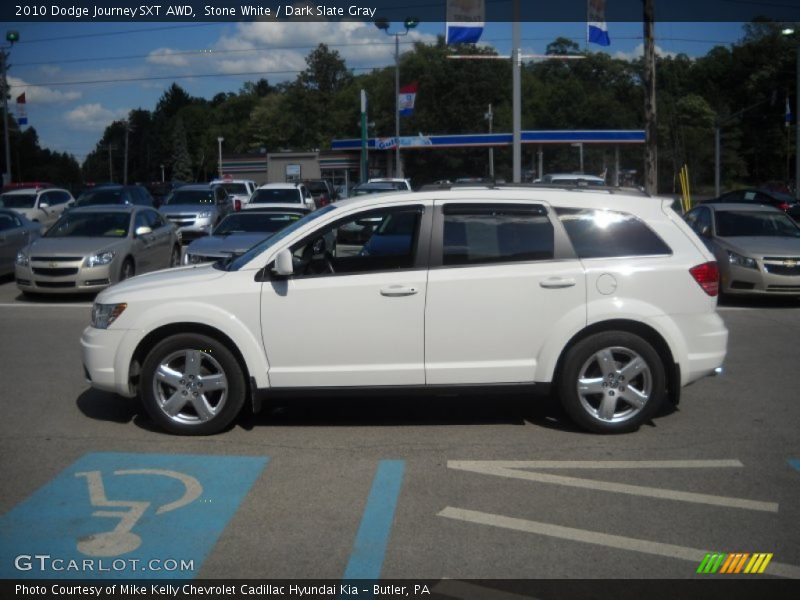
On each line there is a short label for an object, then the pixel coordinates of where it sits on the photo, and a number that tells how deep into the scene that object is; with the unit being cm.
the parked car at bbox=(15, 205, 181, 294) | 1489
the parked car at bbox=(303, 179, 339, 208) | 3838
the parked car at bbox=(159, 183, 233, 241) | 2503
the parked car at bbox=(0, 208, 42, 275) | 1783
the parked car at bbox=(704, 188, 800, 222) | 3169
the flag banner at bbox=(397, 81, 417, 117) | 4778
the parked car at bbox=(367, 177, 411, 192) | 3134
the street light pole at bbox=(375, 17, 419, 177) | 3497
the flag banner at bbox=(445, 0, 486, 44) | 1972
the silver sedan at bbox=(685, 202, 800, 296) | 1373
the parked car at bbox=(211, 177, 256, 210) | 3486
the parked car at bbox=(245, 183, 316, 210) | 2742
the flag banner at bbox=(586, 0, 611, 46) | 2047
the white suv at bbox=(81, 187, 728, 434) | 675
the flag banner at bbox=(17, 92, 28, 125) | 5053
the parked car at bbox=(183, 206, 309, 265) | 1420
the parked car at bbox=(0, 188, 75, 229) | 3042
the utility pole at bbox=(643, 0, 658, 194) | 2427
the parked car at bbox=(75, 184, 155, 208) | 2970
